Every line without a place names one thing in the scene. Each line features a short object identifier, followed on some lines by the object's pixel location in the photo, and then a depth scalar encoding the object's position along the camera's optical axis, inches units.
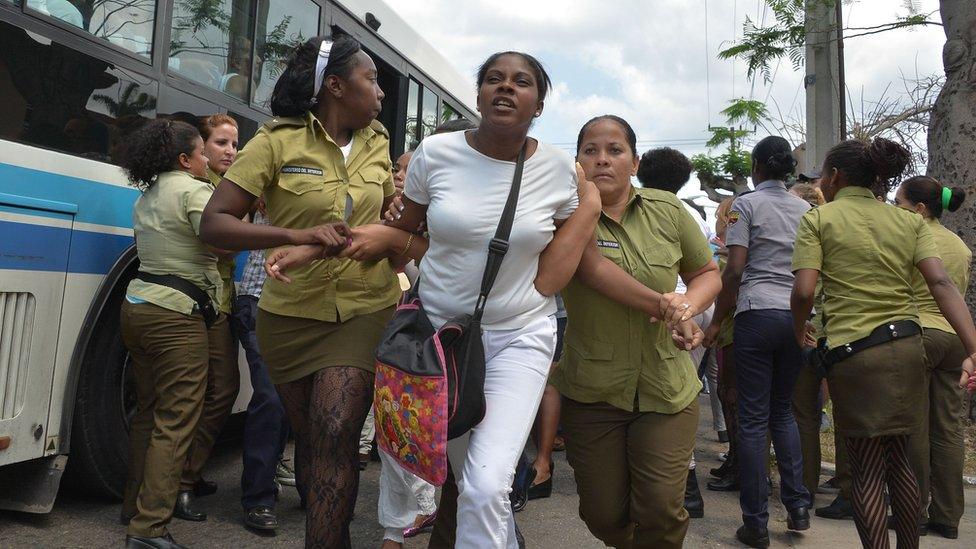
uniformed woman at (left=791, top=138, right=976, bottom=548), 146.1
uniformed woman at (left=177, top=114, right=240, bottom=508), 178.4
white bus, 145.0
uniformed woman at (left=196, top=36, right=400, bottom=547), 116.5
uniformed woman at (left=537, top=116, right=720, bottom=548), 124.5
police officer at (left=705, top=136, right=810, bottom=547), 183.8
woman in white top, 108.3
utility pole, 402.9
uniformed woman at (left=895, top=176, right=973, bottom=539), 198.1
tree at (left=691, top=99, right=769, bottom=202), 889.5
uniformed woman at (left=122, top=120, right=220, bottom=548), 155.0
